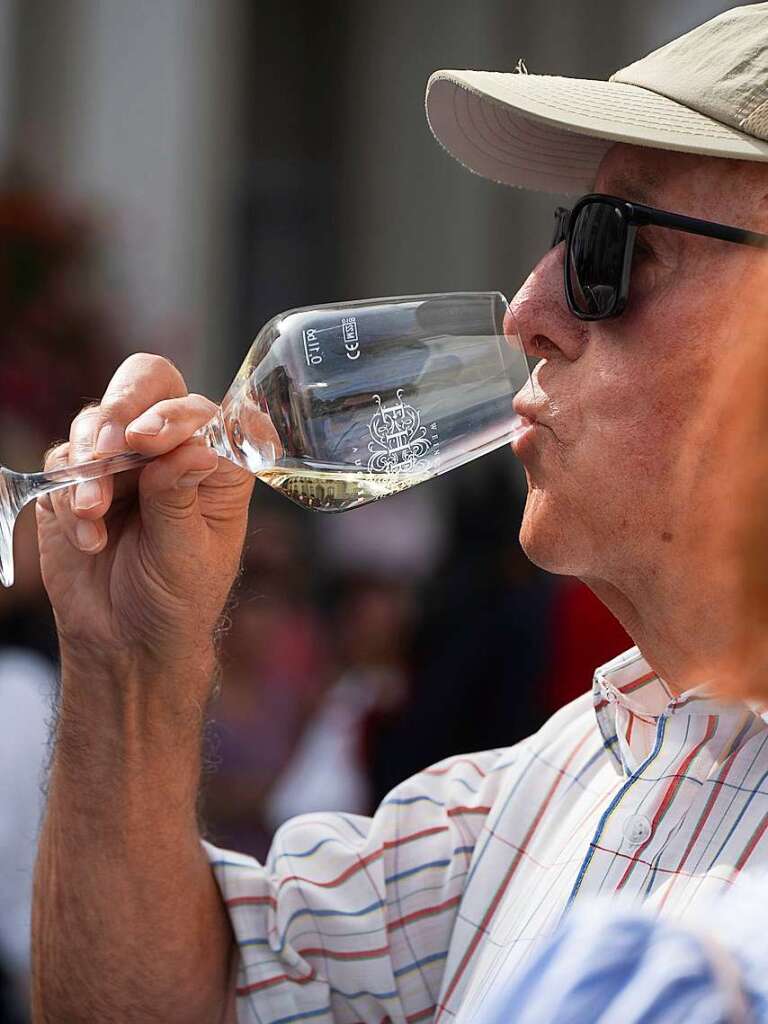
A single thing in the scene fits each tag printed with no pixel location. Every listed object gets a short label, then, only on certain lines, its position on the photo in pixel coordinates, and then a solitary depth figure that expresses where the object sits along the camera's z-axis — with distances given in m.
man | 1.67
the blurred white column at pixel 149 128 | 8.21
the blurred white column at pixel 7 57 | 8.11
